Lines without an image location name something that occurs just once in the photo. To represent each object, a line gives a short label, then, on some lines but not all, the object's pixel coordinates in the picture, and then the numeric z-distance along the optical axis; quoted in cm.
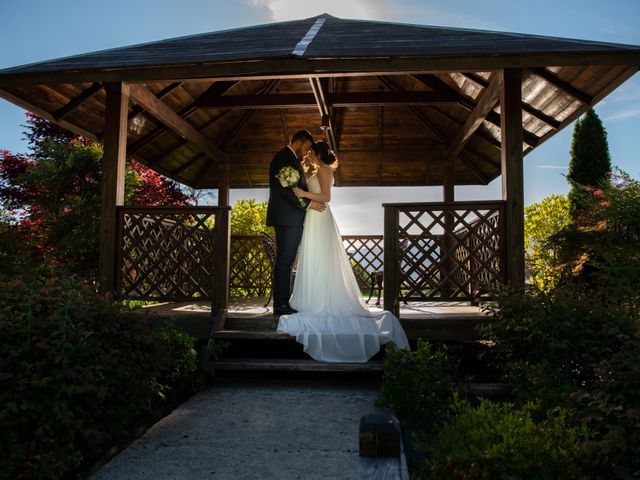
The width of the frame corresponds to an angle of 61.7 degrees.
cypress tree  1135
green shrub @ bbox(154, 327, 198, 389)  412
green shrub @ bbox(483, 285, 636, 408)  329
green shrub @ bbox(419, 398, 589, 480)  211
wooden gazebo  511
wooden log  183
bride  472
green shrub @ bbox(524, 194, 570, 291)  1155
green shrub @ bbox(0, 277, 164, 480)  248
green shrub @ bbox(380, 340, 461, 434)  331
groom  549
